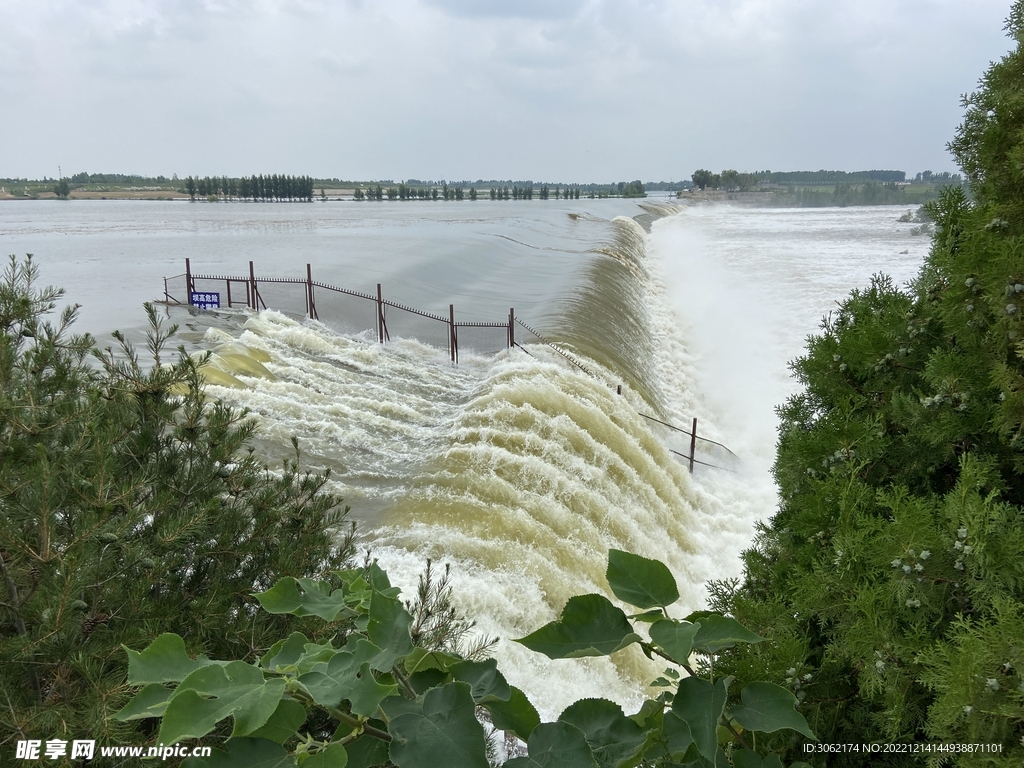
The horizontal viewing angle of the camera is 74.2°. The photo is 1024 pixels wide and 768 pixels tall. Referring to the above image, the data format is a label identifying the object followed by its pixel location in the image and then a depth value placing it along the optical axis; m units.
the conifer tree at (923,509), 1.59
